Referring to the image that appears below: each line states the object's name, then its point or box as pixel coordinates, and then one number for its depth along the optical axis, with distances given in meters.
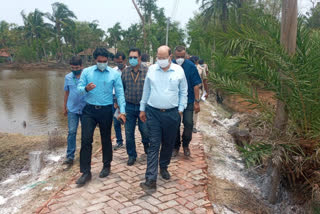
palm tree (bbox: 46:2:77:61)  49.31
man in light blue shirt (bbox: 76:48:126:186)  3.63
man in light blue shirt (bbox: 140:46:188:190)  3.46
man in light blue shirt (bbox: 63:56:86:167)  4.52
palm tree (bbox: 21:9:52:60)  48.91
